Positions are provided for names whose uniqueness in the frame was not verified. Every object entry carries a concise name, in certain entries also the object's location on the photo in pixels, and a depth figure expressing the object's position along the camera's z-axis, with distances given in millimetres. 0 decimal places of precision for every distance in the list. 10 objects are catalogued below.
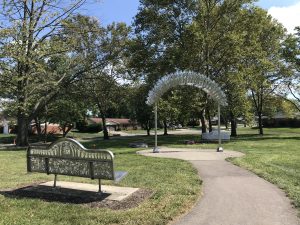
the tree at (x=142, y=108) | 22700
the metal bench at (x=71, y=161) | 4631
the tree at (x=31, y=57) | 14651
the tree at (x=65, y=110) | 24212
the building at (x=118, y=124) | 45114
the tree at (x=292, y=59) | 21609
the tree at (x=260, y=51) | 19202
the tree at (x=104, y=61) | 19033
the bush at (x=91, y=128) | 38458
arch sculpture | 11746
